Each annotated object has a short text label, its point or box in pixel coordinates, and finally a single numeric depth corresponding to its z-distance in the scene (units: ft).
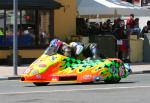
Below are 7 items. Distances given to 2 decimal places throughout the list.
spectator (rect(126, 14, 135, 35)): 105.00
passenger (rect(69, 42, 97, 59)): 61.05
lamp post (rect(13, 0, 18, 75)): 76.97
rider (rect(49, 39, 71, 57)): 60.54
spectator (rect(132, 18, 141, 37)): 105.50
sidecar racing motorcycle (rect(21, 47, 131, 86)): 59.67
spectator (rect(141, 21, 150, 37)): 109.61
